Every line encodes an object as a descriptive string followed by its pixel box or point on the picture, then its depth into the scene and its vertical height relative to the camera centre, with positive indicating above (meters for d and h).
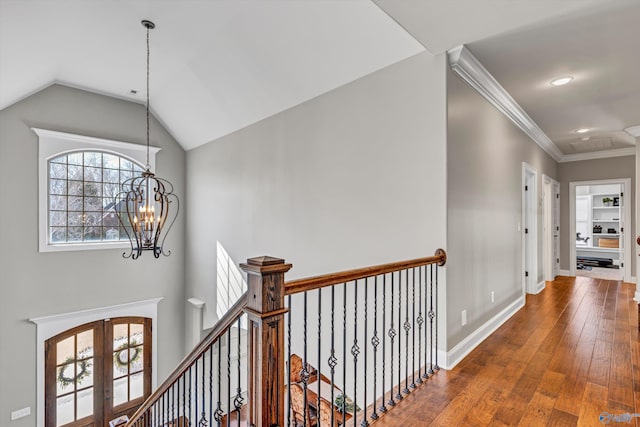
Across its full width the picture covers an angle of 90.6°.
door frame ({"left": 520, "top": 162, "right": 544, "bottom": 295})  4.75 -0.18
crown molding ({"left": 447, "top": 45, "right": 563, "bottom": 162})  2.73 +1.34
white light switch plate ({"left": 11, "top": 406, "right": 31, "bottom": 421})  4.56 -2.86
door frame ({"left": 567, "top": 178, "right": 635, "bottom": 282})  6.02 -0.13
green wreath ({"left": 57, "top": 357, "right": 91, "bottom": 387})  5.06 -2.57
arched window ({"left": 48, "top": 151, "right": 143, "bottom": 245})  5.12 +0.38
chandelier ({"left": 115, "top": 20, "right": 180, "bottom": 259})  3.42 +0.04
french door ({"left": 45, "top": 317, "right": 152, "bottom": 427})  5.00 -2.65
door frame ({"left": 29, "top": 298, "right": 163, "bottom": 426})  4.80 -1.74
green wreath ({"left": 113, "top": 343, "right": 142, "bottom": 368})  5.61 -2.52
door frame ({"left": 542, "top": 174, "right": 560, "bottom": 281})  5.80 -0.26
